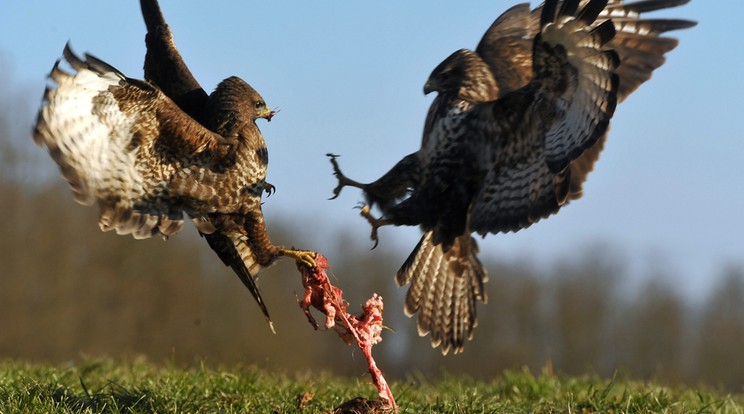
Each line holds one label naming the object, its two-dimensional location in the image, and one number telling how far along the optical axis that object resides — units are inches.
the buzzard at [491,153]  422.6
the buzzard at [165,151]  390.6
